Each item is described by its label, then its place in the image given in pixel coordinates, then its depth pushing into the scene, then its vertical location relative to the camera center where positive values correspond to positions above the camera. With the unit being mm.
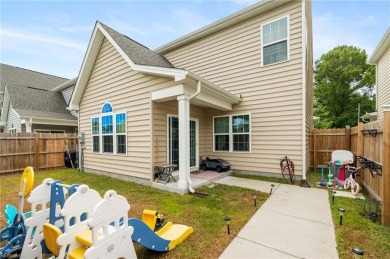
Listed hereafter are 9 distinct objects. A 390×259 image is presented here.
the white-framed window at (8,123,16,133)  13426 +161
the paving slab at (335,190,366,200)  5047 -1721
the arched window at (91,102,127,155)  7375 -2
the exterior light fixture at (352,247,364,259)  2185 -1361
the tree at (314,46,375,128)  23062 +5034
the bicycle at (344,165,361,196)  5280 -1468
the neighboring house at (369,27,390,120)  10123 +3528
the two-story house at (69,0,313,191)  6379 +1150
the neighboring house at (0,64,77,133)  12406 +1644
